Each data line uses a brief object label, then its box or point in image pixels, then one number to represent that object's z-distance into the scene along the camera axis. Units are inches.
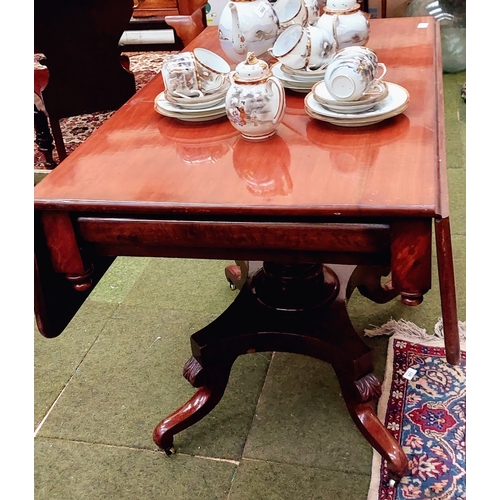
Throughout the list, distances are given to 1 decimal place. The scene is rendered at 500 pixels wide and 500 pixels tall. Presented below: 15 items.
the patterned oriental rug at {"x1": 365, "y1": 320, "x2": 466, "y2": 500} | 44.1
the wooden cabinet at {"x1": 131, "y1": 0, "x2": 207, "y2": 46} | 121.3
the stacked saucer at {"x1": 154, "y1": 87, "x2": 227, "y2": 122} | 42.2
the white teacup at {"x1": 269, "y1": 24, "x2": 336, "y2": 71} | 43.9
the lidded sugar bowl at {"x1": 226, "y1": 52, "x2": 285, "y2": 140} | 37.2
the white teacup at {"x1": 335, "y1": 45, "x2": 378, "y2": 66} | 38.6
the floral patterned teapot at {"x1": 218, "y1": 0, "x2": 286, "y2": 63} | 47.8
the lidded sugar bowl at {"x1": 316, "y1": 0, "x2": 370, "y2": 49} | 47.8
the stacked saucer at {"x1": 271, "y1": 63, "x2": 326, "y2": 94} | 45.5
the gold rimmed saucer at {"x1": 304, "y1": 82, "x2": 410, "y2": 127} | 38.5
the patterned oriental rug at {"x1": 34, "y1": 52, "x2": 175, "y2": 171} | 102.0
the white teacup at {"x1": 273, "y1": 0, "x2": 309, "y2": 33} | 51.3
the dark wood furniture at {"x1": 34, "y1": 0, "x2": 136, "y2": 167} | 81.4
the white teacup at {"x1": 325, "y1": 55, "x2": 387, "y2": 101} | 37.8
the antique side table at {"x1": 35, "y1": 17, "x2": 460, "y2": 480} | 31.6
